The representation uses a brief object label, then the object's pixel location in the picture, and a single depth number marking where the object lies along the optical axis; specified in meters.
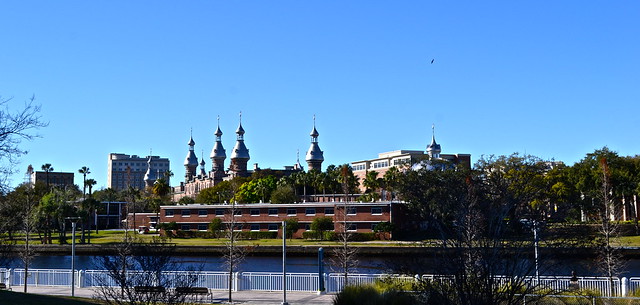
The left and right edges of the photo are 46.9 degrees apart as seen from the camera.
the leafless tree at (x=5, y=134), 23.17
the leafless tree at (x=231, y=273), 33.94
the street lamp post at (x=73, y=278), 34.67
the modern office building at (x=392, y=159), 173.12
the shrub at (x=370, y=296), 26.25
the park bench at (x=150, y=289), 20.58
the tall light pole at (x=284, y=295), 31.98
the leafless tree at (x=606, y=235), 35.01
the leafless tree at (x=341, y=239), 42.38
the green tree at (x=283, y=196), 112.01
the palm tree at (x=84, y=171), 122.56
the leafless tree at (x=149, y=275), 20.75
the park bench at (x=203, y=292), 31.12
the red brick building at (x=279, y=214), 88.25
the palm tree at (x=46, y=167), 127.46
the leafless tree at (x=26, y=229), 39.67
